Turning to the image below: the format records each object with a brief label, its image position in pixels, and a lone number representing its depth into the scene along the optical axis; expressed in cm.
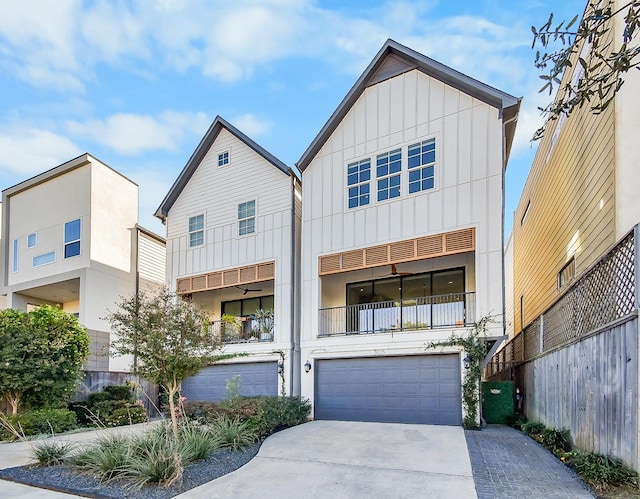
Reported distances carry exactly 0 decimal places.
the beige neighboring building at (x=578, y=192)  747
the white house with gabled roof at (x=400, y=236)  1141
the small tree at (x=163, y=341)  751
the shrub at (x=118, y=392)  1366
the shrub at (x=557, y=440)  746
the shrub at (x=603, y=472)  515
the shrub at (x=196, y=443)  697
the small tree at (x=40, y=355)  1068
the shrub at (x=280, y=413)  1001
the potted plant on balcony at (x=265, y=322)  1444
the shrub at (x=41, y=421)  1014
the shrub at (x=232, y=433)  816
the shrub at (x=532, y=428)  940
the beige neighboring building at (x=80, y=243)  1677
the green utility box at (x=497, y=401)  1207
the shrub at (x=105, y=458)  626
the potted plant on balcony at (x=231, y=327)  1502
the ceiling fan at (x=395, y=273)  1356
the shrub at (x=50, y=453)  702
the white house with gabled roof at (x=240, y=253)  1388
